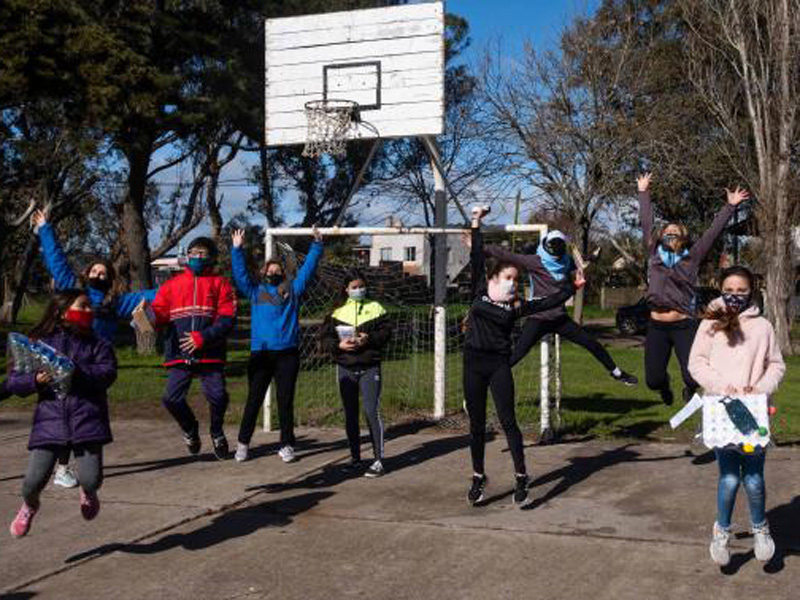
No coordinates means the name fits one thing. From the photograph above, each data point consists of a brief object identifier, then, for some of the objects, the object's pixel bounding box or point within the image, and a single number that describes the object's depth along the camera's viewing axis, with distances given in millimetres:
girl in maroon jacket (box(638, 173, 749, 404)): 8227
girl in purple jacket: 5766
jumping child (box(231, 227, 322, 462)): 8758
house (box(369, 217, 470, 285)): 26542
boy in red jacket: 8180
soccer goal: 10328
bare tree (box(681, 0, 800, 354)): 22906
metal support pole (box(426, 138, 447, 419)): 11133
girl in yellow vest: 8312
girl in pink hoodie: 5430
